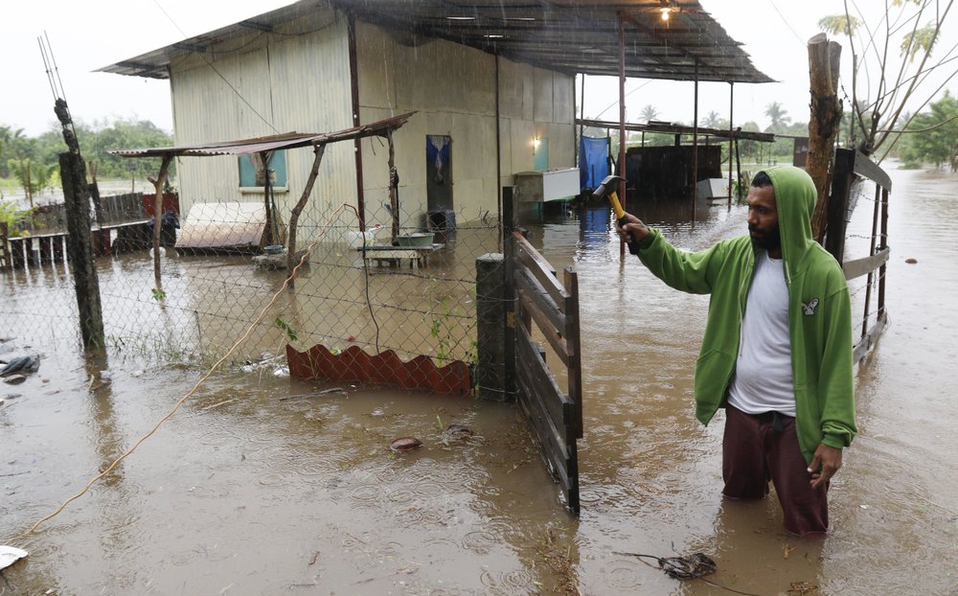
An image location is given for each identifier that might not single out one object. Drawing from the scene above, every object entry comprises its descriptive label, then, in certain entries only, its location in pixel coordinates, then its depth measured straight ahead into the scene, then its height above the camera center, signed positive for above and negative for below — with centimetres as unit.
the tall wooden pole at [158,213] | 1008 -18
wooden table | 1048 -94
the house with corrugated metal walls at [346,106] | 1298 +187
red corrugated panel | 457 -122
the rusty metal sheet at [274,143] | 900 +74
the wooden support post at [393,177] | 1044 +24
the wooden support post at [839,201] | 395 -14
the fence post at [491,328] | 416 -86
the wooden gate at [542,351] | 287 -80
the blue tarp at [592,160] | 2252 +85
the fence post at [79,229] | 541 -20
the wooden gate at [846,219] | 397 -27
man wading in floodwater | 253 -65
